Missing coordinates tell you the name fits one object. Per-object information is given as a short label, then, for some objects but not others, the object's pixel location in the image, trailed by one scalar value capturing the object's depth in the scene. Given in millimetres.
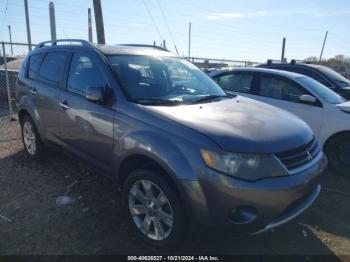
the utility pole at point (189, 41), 24797
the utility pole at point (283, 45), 23281
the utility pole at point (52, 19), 11906
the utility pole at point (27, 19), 18989
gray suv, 2748
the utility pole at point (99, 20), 11148
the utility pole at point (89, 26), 12891
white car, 5391
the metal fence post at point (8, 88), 8233
